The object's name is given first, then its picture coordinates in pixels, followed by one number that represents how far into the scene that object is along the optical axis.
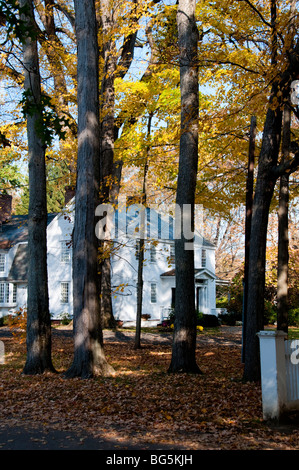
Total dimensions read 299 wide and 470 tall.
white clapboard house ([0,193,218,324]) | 34.66
